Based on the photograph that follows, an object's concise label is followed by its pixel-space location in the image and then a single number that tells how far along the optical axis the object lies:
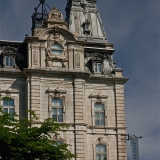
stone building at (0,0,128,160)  42.34
